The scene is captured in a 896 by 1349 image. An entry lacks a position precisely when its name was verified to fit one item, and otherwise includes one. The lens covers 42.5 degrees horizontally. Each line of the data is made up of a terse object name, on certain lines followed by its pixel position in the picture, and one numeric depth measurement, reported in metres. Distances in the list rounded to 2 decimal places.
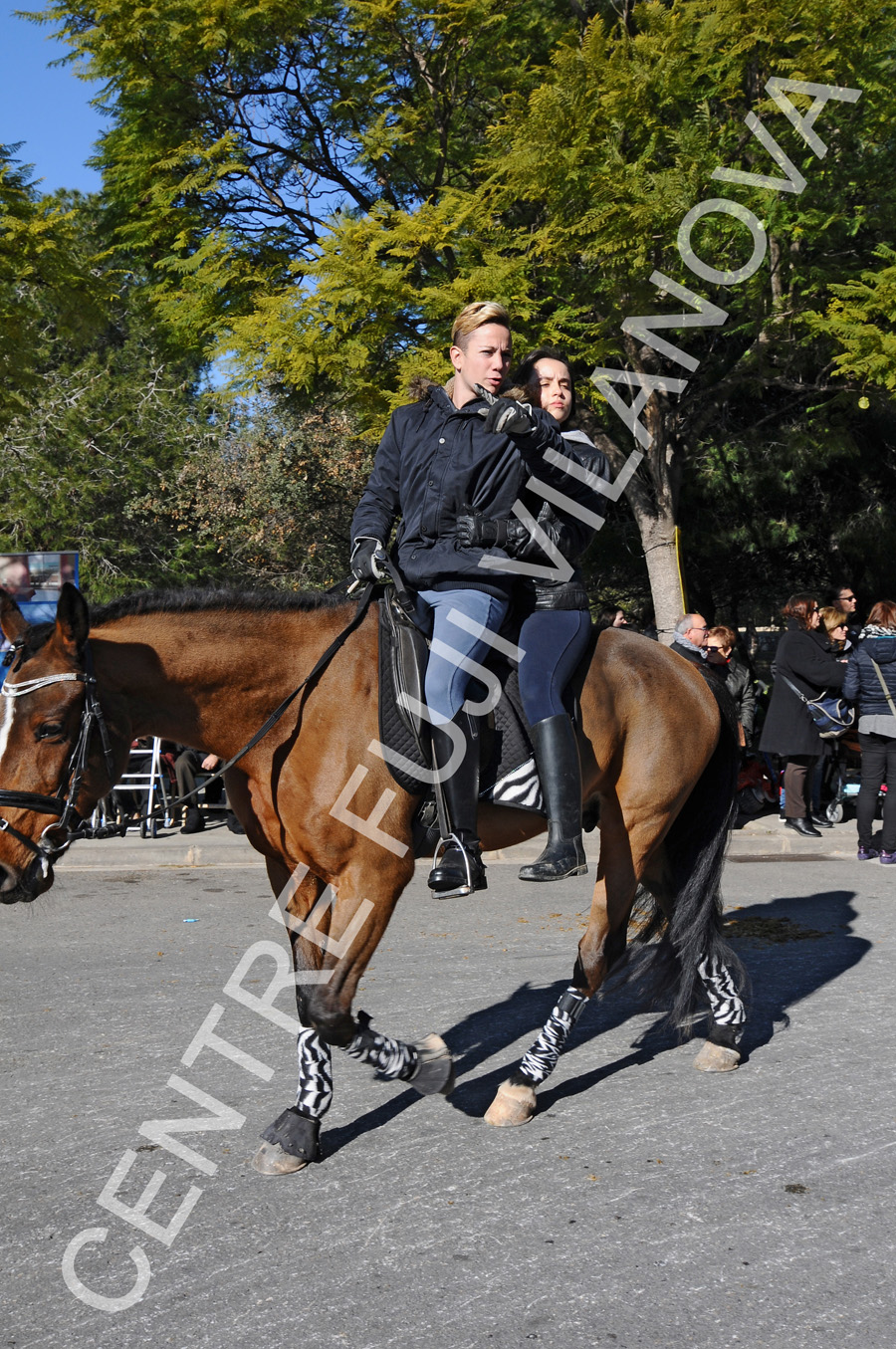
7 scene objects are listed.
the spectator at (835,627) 11.85
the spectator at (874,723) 9.71
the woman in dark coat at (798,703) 11.10
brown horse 3.42
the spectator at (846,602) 12.55
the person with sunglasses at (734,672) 11.05
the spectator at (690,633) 10.21
